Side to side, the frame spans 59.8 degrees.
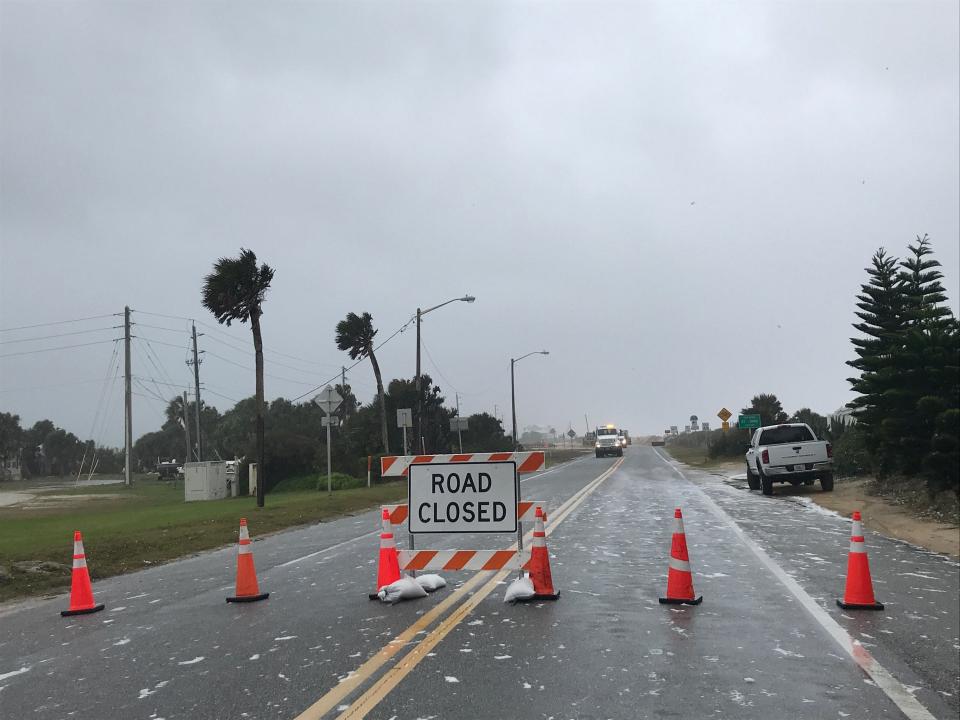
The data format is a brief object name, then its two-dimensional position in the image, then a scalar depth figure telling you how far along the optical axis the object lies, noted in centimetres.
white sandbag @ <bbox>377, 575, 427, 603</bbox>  835
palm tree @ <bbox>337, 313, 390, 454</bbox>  4922
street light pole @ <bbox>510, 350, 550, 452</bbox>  6594
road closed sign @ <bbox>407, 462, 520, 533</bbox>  855
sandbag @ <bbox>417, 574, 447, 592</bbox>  893
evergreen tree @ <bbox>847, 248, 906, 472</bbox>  2008
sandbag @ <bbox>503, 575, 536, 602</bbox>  816
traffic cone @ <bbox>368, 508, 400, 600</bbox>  862
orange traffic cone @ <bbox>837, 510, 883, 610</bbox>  779
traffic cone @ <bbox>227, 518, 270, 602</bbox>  891
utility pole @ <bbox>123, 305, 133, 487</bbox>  4947
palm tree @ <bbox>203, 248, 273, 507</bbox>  2642
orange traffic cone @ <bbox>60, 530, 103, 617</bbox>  898
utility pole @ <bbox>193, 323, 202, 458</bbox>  5510
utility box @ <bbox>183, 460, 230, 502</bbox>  3525
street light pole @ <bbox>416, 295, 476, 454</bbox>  3744
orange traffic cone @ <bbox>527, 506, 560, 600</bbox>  832
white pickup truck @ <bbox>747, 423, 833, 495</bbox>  2338
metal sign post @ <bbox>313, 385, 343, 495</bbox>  2667
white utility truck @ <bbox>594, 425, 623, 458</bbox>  6950
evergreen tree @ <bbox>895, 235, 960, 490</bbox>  1752
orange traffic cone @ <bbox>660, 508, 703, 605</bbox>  796
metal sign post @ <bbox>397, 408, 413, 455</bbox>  3065
